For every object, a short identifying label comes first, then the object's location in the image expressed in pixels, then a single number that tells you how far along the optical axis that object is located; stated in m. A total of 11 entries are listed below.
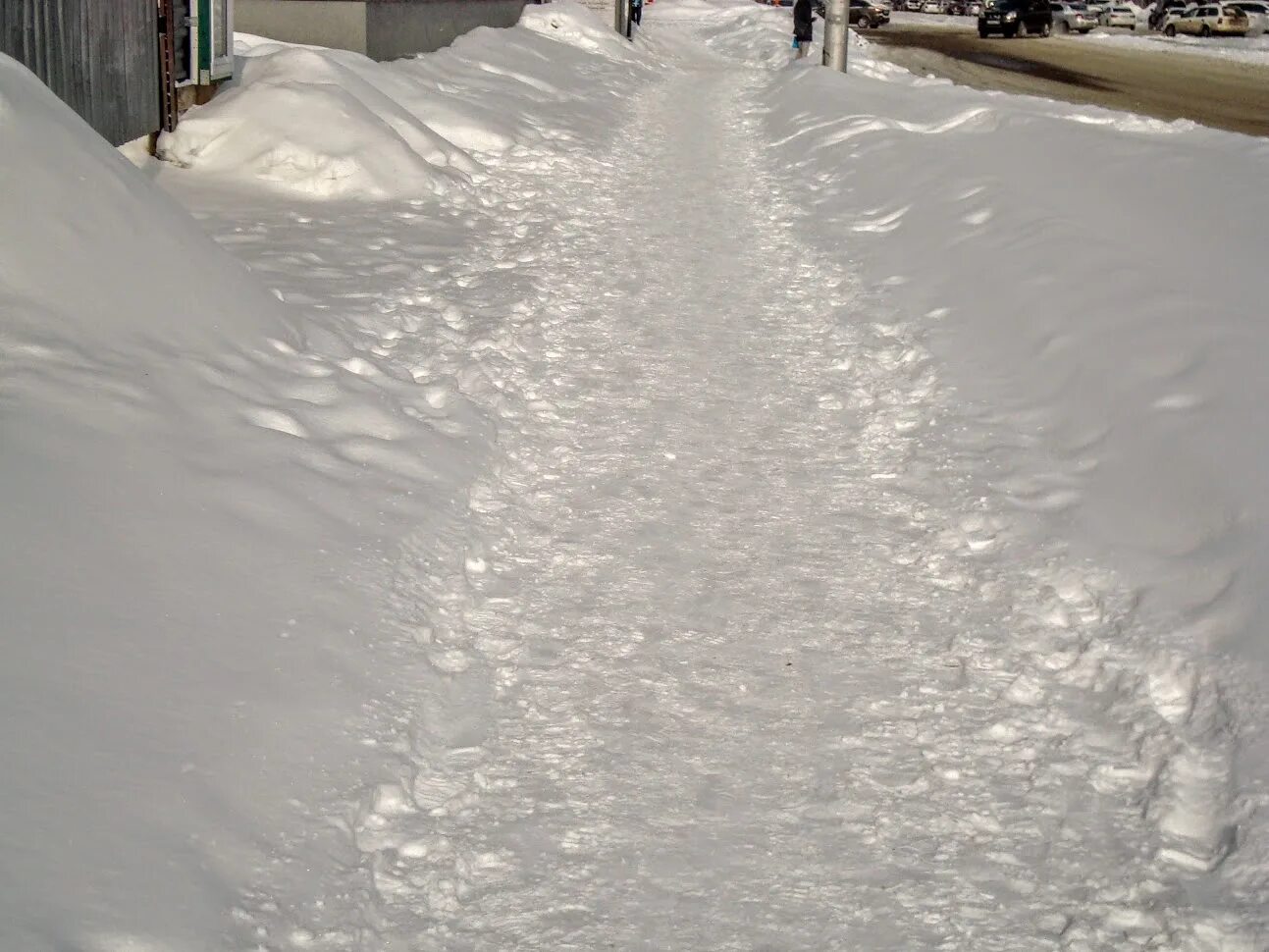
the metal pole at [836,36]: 21.19
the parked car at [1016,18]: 51.09
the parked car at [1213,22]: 54.81
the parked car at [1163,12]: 60.46
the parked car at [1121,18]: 63.25
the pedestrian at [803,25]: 27.75
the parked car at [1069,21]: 56.41
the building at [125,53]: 8.75
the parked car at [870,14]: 52.95
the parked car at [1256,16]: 54.87
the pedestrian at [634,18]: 31.66
